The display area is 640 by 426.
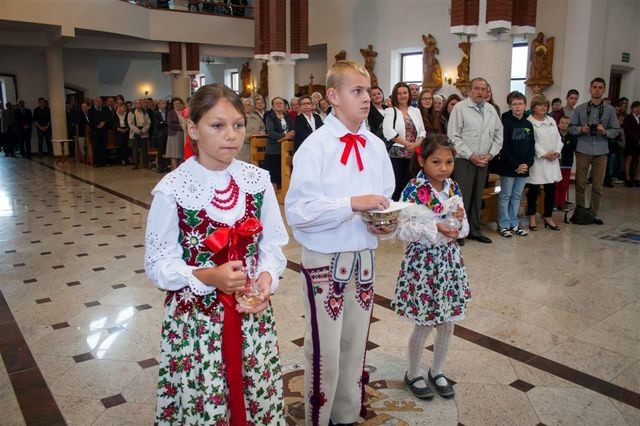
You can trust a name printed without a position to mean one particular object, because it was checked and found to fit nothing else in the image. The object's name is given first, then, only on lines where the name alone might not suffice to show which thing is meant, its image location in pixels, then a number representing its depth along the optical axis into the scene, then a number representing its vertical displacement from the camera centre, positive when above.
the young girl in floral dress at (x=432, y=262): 2.76 -0.74
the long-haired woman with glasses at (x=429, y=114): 7.17 -0.01
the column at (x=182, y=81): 17.11 +0.92
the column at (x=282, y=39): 13.40 +1.75
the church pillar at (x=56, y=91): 15.56 +0.52
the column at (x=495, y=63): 8.23 +0.74
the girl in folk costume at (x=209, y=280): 1.78 -0.53
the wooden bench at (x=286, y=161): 8.16 -0.71
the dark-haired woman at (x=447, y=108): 7.28 +0.07
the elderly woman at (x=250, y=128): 9.41 -0.27
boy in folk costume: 2.24 -0.46
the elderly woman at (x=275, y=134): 8.30 -0.33
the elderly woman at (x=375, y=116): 6.90 -0.04
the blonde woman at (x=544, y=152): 6.58 -0.44
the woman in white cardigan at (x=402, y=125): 6.18 -0.13
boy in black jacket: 6.39 -0.45
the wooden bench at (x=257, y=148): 9.18 -0.59
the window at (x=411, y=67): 14.76 +1.20
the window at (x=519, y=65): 12.59 +1.09
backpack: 7.11 -1.27
